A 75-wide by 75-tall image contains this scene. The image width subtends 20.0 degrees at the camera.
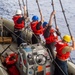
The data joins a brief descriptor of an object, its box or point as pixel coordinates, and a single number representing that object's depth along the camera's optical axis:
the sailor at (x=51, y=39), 5.30
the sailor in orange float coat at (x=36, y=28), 5.92
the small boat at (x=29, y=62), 4.66
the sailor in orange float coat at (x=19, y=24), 6.23
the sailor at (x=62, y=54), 4.51
